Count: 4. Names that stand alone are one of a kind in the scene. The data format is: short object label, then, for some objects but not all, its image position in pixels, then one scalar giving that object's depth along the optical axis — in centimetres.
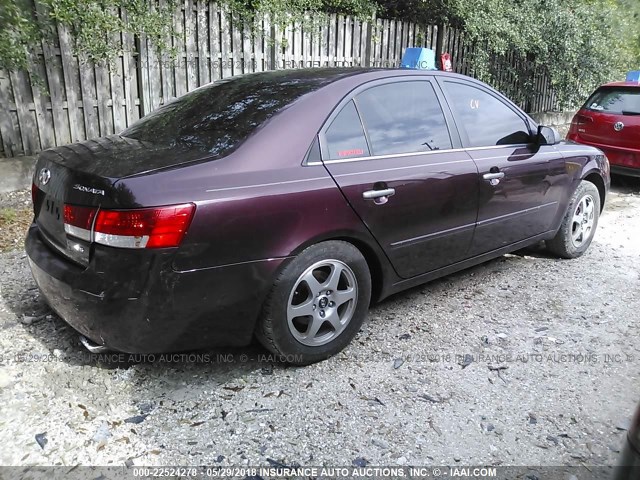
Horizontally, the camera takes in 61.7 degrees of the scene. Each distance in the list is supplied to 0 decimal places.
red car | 764
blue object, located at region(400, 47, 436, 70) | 801
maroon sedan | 252
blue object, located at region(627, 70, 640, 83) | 1095
